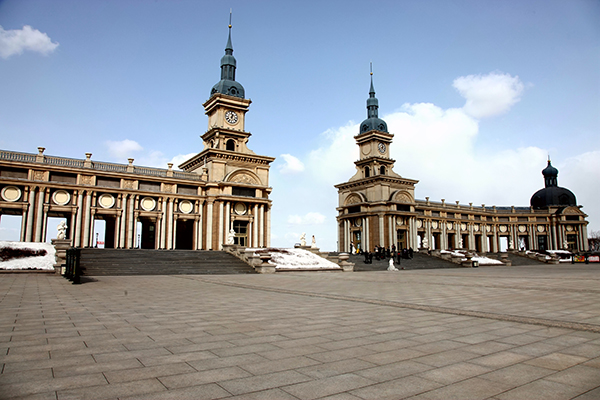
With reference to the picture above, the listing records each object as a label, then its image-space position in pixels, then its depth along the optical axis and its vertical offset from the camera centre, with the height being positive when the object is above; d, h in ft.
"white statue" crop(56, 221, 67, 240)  99.32 +5.02
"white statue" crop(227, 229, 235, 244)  130.31 +4.05
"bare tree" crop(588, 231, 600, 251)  332.84 +4.91
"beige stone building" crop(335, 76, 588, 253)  215.51 +19.97
